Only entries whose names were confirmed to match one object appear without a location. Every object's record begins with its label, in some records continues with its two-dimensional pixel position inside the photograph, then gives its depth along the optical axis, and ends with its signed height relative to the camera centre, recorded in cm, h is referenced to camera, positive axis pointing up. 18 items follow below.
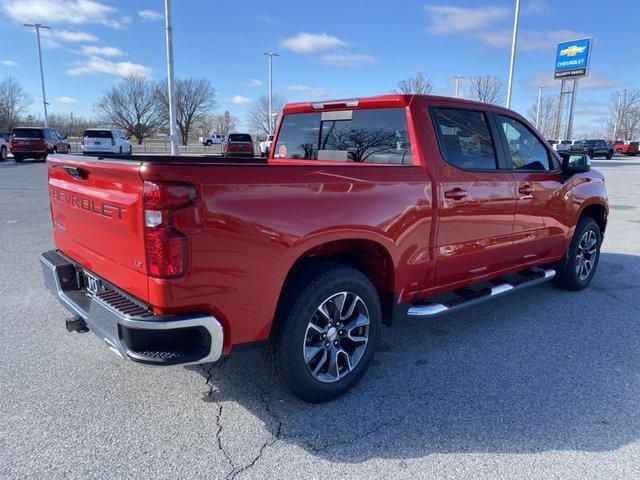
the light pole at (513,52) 2387 +486
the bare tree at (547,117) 8862 +582
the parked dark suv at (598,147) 4575 +21
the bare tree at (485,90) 4831 +571
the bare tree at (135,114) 6638 +348
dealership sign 4572 +883
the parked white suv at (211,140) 6938 +1
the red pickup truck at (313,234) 234 -55
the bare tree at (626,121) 8466 +518
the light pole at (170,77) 1959 +270
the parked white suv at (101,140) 2627 -15
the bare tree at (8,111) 5809 +309
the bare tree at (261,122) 7100 +299
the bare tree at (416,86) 4441 +548
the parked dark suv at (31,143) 2438 -35
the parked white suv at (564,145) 4577 +36
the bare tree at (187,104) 7131 +542
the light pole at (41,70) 4366 +633
